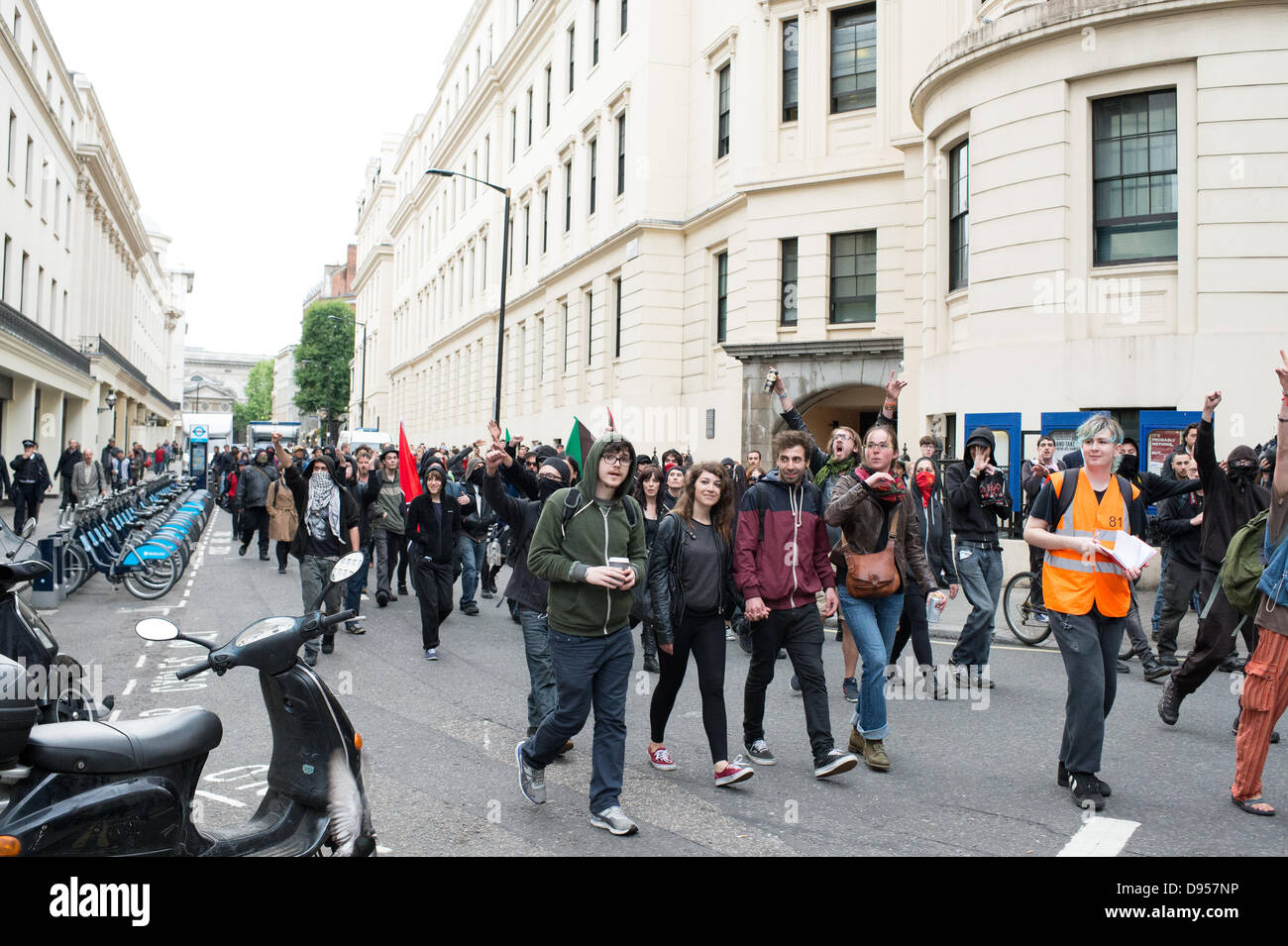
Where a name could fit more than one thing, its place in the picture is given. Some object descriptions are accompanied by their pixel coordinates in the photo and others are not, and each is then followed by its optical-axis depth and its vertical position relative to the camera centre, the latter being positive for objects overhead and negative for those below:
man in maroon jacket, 5.77 -0.58
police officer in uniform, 21.77 -0.41
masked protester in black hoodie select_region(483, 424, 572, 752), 6.17 -0.81
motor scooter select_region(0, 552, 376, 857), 2.94 -1.00
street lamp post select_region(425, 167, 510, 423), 25.22 +3.62
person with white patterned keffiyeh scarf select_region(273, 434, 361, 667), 9.70 -0.62
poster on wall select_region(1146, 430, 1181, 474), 13.59 +0.45
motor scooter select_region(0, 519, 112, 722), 5.09 -1.09
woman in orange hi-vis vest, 5.29 -0.64
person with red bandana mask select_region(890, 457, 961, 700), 7.55 -0.68
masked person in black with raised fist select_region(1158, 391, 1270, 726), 6.44 -0.44
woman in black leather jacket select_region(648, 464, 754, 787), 5.61 -0.68
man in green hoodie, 4.88 -0.68
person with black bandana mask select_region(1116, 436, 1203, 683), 8.37 -0.14
